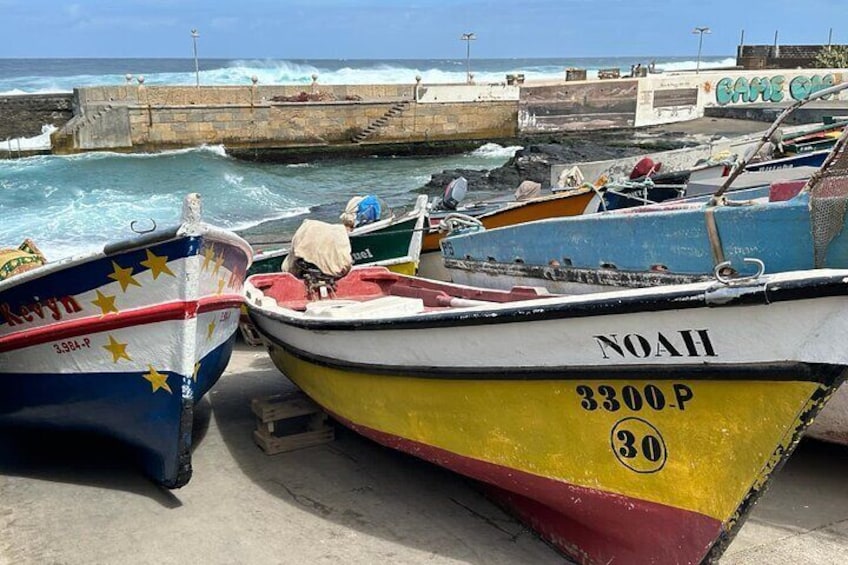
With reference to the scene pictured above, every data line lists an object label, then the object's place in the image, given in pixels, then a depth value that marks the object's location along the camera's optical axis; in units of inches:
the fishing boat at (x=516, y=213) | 406.9
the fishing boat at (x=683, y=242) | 206.5
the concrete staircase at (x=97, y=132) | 1343.5
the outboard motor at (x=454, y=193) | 458.6
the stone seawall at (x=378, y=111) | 1363.2
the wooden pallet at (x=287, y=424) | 237.5
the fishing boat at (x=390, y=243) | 363.3
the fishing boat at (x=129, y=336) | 206.2
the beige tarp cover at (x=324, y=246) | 265.3
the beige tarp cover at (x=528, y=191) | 454.0
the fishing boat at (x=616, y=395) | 135.6
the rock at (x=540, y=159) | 1012.5
